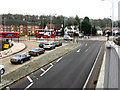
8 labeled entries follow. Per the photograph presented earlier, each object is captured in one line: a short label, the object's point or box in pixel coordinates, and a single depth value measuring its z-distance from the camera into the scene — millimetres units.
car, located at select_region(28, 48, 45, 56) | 21641
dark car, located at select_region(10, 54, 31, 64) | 16656
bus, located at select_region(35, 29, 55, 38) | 59094
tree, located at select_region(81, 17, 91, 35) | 84438
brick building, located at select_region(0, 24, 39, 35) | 81962
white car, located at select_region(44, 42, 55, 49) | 28172
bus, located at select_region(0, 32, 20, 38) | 55156
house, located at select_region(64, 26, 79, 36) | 81038
